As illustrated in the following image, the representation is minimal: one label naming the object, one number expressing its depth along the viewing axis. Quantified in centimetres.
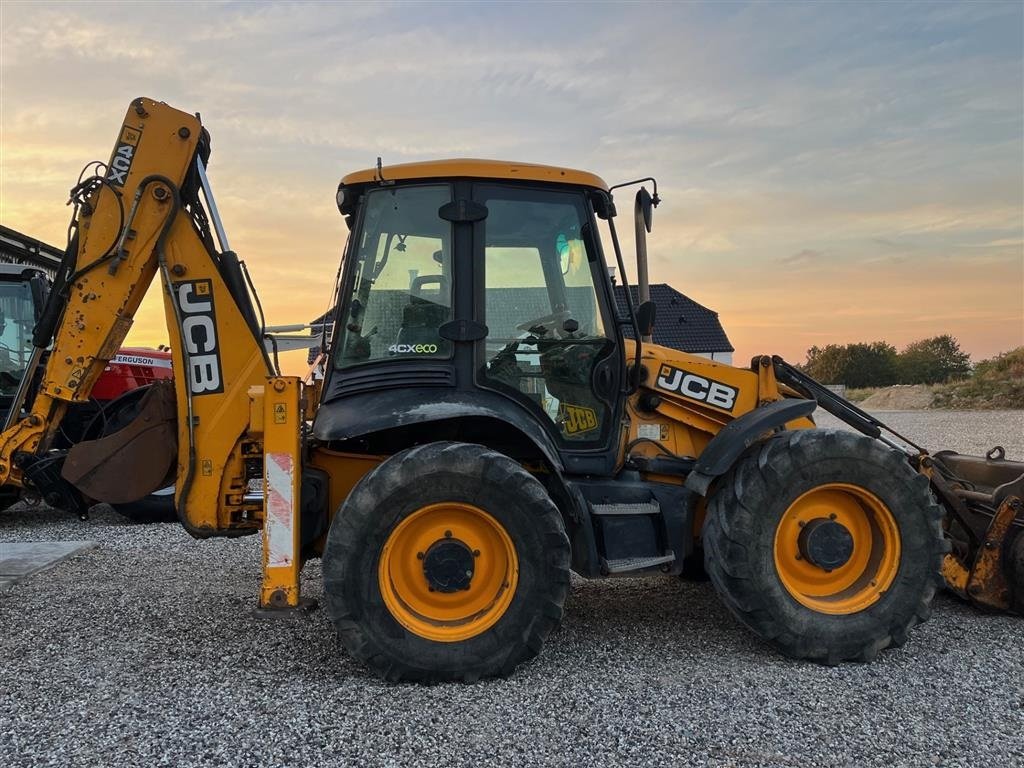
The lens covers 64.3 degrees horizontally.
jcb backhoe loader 396
